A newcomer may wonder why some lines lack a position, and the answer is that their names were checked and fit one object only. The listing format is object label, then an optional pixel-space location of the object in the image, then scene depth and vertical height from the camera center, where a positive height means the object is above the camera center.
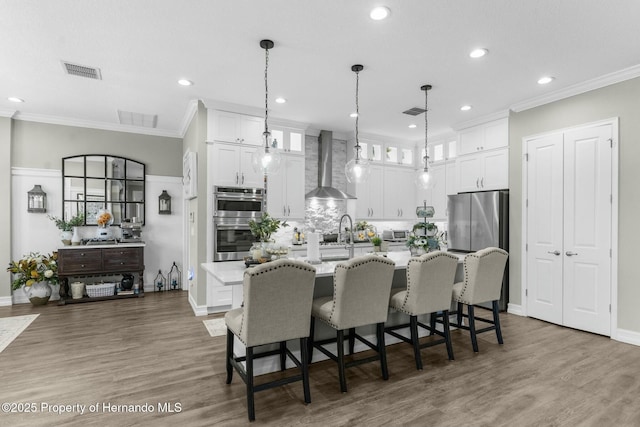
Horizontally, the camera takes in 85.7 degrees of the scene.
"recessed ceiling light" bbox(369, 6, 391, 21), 2.61 +1.54
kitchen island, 2.72 -0.71
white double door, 3.92 -0.18
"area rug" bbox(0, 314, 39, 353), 3.70 -1.38
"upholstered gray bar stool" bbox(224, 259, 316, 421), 2.24 -0.66
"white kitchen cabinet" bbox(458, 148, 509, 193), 5.04 +0.65
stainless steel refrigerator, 4.91 -0.14
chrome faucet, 3.61 -0.38
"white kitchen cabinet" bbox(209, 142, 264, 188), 4.86 +0.67
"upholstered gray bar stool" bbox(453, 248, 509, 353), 3.43 -0.71
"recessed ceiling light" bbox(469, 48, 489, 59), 3.26 +1.54
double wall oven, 4.83 -0.11
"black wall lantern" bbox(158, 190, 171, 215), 6.28 +0.16
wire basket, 5.47 -1.24
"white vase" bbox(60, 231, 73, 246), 5.50 -0.41
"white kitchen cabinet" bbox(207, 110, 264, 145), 4.82 +1.23
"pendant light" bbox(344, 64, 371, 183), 3.82 +0.49
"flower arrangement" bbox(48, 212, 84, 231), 5.48 -0.16
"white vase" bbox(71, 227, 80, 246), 5.48 -0.41
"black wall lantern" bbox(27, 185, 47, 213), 5.45 +0.21
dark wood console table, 5.26 -0.79
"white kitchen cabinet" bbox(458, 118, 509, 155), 5.07 +1.19
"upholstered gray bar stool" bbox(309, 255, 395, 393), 2.61 -0.69
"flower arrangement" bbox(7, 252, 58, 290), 5.16 -0.87
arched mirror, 5.70 +0.43
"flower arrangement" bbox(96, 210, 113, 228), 5.66 -0.10
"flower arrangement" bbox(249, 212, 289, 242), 3.03 -0.14
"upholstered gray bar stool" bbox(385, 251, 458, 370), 3.00 -0.69
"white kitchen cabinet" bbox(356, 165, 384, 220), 6.55 +0.32
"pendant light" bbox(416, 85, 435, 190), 4.21 +0.43
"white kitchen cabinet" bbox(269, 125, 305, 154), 5.60 +1.23
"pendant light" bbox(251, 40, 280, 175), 3.27 +0.52
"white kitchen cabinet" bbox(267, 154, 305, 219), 5.45 +0.36
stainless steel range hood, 6.18 +0.85
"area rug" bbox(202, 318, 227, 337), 3.97 -1.39
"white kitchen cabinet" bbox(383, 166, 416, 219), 6.88 +0.39
